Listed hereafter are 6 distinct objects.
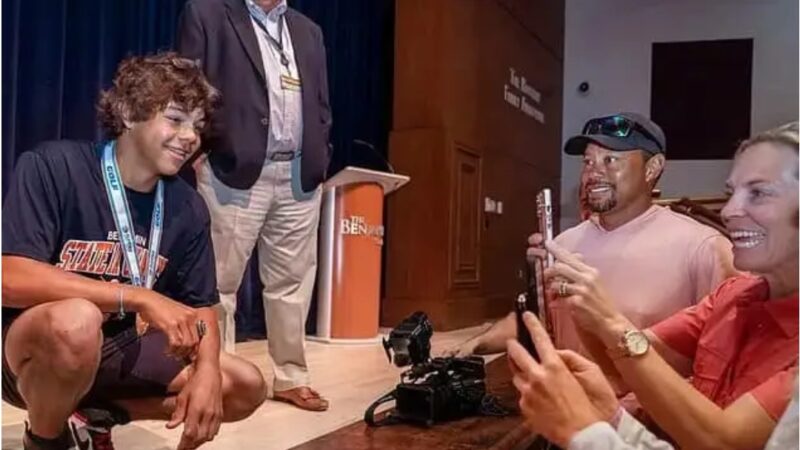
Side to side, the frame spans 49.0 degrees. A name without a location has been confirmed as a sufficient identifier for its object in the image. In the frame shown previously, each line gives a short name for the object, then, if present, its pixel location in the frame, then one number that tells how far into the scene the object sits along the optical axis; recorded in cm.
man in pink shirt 182
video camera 190
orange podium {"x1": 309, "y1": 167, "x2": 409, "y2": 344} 434
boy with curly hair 146
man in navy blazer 244
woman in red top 96
